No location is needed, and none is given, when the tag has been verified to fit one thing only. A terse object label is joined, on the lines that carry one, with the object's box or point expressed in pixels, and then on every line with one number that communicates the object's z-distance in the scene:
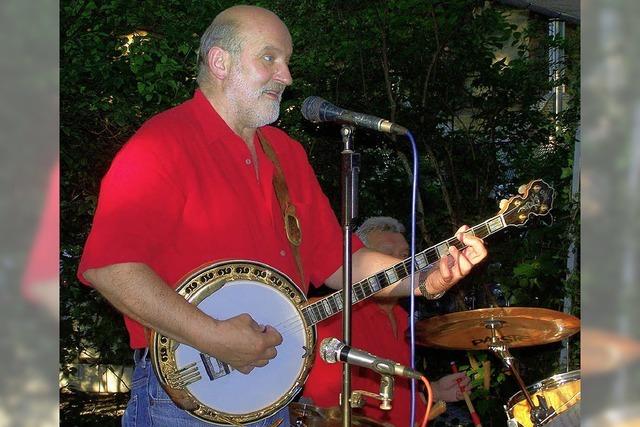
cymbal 4.20
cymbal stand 4.20
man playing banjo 2.56
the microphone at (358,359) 2.24
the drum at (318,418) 3.39
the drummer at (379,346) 4.31
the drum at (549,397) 4.25
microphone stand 2.50
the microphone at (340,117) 2.54
